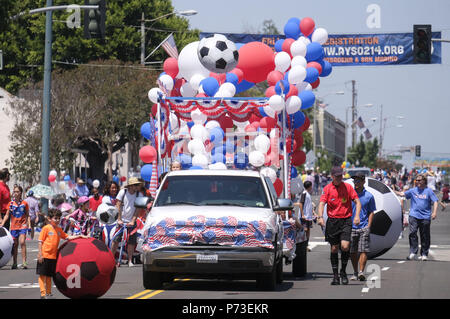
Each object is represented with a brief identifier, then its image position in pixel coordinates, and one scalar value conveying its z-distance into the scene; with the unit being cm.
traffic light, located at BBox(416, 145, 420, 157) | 11656
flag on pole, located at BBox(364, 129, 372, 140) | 10540
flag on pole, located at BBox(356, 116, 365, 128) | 9738
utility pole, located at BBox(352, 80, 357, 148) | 9931
